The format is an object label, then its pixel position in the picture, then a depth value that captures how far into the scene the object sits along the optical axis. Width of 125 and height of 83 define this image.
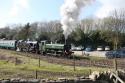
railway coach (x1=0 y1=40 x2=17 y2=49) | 67.96
